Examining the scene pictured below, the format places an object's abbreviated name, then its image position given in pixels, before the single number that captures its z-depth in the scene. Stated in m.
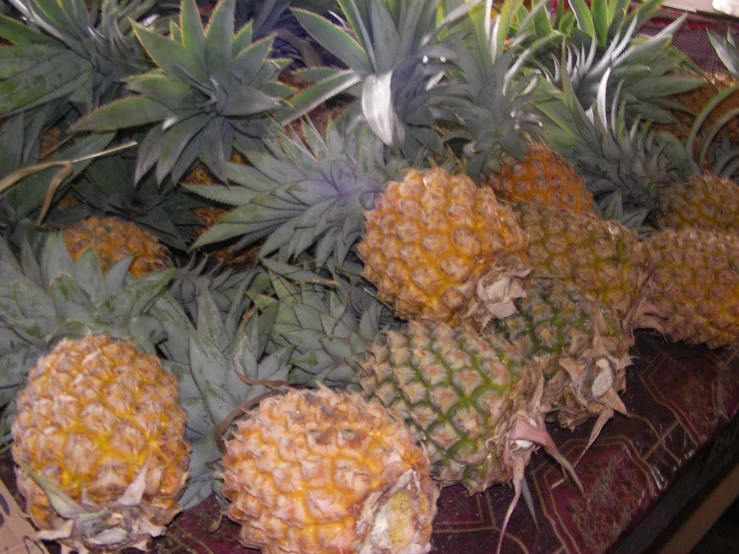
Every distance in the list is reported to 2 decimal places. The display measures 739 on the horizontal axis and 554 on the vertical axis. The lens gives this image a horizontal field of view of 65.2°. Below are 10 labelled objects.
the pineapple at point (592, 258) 1.30
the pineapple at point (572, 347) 1.14
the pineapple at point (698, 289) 1.47
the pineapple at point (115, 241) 1.33
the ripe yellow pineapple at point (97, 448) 0.84
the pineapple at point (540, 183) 1.50
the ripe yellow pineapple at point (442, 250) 1.09
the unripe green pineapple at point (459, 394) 0.99
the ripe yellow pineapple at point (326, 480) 0.82
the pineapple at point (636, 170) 1.65
